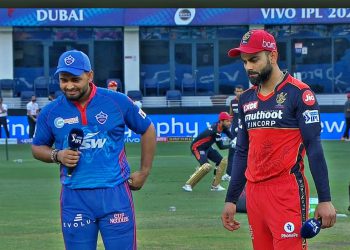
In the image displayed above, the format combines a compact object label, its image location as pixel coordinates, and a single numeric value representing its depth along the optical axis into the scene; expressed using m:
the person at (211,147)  19.42
